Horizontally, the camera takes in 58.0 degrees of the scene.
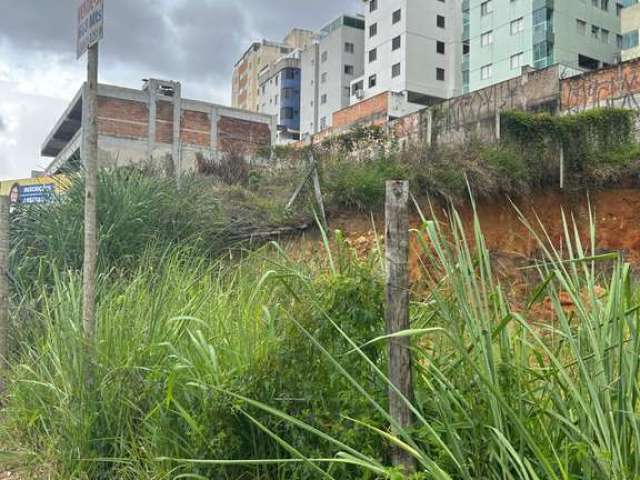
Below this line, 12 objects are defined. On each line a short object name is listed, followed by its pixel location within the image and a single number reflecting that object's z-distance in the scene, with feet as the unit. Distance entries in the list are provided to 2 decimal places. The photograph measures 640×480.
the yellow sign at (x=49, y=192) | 23.15
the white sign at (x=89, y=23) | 11.08
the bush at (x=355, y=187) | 33.09
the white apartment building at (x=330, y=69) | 180.34
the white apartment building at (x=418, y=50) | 147.23
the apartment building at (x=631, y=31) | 120.37
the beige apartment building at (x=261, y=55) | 246.88
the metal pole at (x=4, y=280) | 15.14
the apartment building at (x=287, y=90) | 209.15
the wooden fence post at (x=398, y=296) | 6.99
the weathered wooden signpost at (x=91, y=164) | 11.50
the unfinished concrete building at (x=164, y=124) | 97.50
